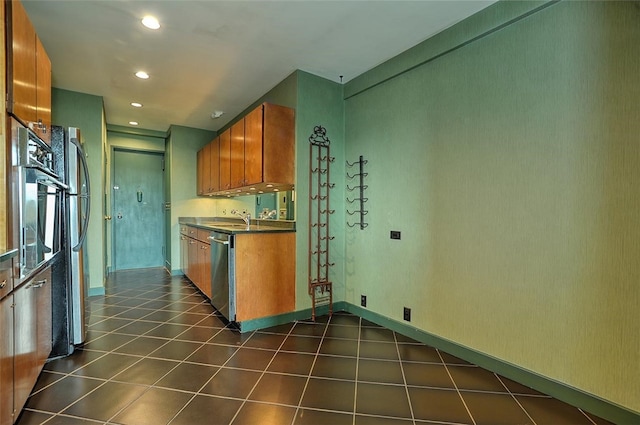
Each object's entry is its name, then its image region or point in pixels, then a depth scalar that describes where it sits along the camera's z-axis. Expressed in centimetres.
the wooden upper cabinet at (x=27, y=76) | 150
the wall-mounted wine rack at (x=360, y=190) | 324
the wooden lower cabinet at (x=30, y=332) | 152
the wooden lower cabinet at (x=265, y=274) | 287
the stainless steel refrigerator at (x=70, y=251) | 233
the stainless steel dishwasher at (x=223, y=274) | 285
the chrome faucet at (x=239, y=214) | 485
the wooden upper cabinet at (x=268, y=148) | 312
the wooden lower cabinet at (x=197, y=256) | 365
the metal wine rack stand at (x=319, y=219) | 323
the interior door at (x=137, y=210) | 557
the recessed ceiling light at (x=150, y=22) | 232
